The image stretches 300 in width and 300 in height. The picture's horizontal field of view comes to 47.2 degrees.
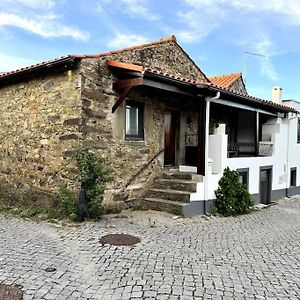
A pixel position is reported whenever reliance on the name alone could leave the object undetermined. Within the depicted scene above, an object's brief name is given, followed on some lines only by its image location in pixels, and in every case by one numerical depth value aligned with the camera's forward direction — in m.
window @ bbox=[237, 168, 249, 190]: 12.24
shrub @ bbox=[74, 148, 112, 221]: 7.88
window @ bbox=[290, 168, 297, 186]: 15.92
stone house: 8.68
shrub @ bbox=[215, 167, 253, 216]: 10.26
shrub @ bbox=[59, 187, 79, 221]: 8.05
